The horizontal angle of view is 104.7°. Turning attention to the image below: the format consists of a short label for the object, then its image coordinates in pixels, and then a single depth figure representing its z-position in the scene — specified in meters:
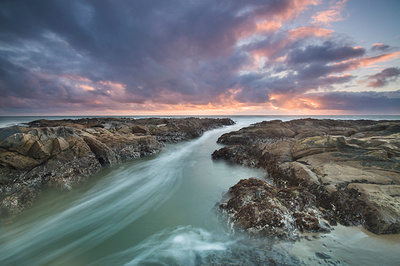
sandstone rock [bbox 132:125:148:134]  18.78
